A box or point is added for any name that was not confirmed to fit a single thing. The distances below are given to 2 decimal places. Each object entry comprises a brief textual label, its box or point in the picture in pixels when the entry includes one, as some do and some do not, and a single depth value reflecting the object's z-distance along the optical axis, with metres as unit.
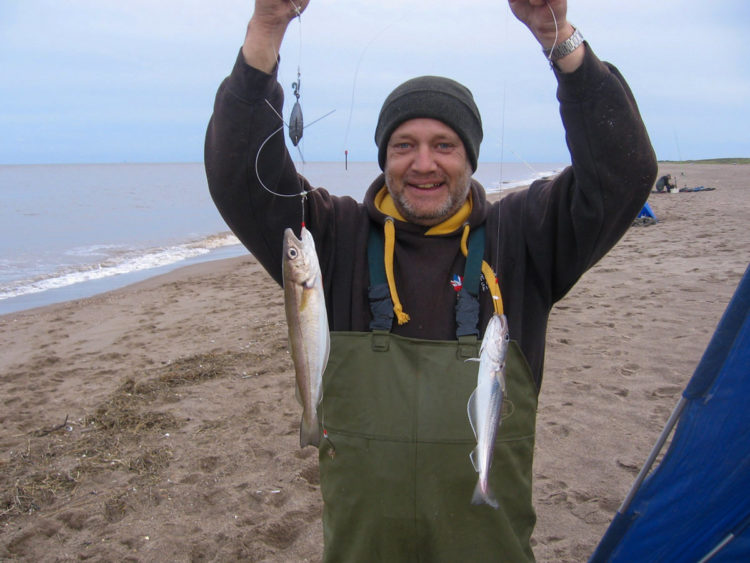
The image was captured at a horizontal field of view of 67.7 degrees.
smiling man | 2.21
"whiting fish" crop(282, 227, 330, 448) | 2.12
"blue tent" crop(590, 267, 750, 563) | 2.35
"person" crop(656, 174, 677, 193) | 28.38
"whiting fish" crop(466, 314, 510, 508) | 2.06
